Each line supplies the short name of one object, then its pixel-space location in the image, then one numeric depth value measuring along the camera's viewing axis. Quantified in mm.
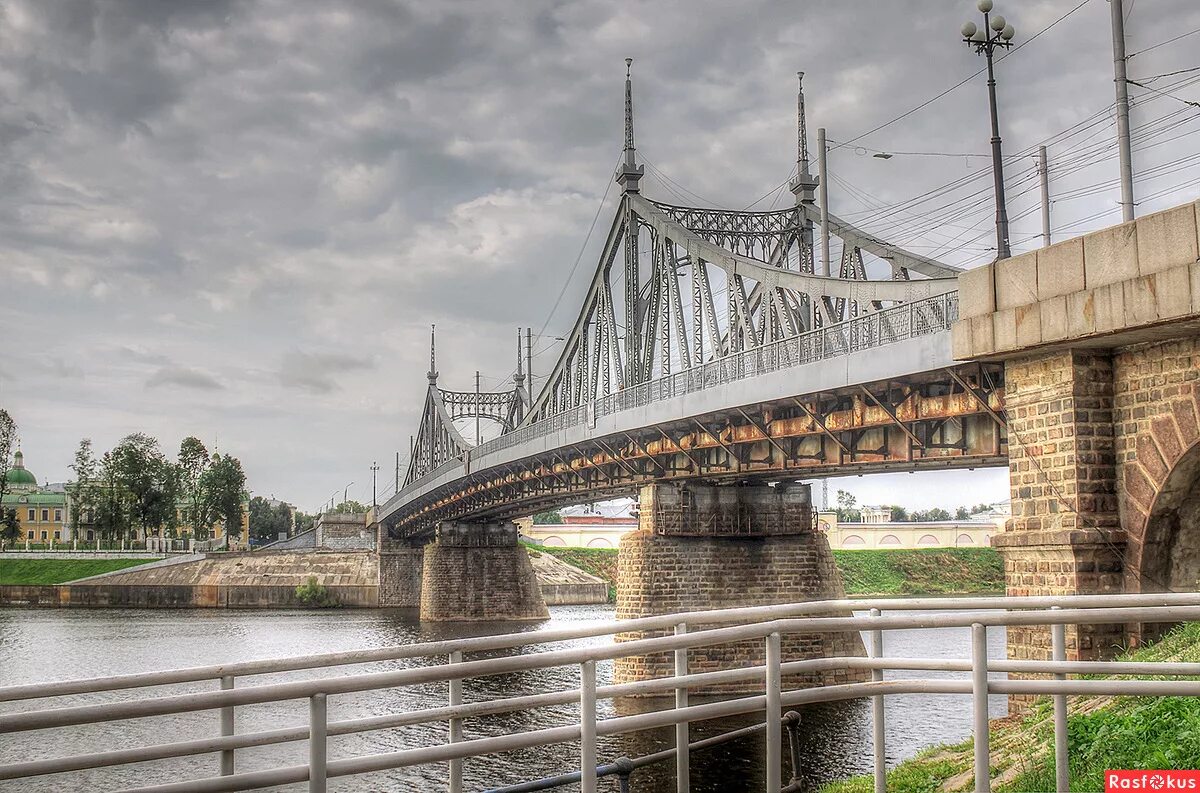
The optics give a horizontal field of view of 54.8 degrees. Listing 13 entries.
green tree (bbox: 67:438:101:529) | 104062
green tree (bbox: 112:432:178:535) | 102375
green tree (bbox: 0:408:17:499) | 95250
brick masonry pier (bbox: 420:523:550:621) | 64625
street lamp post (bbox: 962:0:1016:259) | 18797
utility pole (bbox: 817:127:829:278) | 29203
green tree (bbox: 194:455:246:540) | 117375
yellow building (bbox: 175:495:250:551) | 124575
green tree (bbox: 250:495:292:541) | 159625
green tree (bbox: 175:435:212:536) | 117000
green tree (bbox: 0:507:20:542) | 101688
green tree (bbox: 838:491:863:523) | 156775
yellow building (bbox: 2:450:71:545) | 129250
